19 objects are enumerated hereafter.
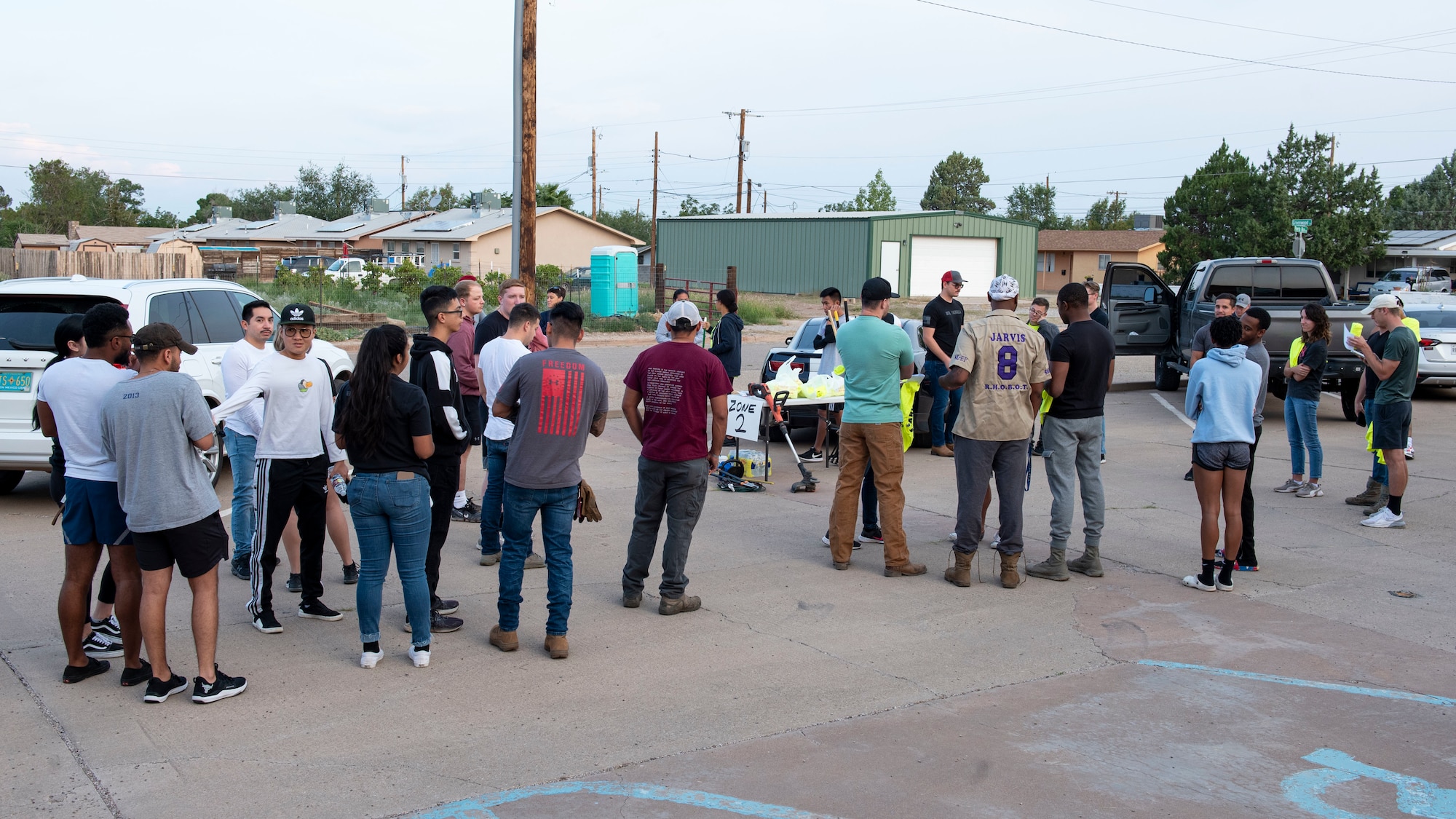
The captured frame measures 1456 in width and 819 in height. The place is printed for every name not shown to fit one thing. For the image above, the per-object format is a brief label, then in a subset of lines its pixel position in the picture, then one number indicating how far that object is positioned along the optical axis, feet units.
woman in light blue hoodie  23.24
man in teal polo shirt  24.36
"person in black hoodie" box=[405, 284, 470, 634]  20.33
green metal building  156.76
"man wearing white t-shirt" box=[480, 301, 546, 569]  23.49
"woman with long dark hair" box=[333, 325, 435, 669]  17.57
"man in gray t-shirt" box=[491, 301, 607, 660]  18.95
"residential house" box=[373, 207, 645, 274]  202.80
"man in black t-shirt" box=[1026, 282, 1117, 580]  24.22
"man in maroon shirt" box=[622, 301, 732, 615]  21.03
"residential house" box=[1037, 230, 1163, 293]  231.30
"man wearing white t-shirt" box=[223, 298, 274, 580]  22.98
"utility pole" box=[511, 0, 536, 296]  49.78
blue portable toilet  113.60
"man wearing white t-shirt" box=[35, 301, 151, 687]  16.79
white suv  28.27
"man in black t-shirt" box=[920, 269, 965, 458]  36.42
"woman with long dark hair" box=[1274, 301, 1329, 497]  32.04
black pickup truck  54.65
